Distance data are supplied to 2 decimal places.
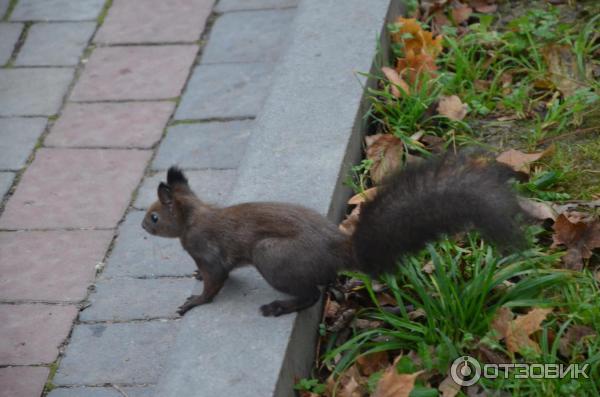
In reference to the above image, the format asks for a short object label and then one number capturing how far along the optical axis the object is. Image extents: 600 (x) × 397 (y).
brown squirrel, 4.73
